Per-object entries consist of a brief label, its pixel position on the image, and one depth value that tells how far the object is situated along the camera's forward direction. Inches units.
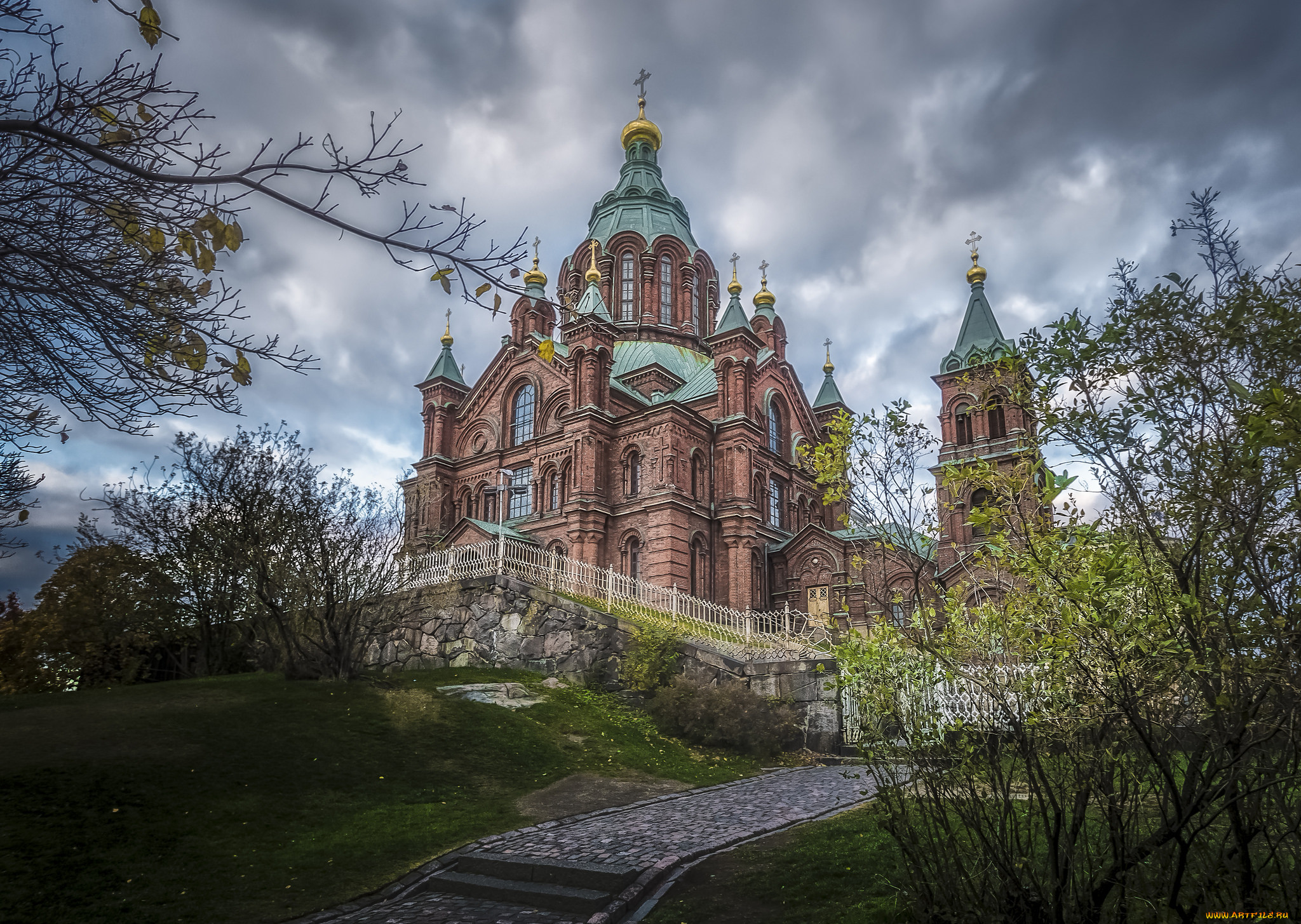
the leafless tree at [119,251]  162.7
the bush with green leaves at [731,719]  579.2
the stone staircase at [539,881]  268.8
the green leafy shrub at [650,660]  645.3
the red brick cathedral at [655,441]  1151.6
